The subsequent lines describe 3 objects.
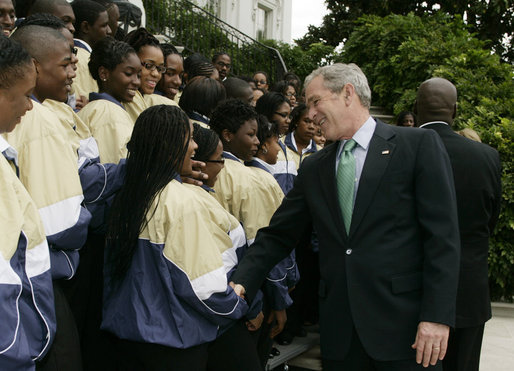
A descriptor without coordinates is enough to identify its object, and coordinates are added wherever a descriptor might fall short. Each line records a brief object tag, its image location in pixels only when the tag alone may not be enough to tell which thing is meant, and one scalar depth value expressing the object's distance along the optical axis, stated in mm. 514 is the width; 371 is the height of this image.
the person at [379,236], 2496
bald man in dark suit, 3621
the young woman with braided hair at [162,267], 2574
